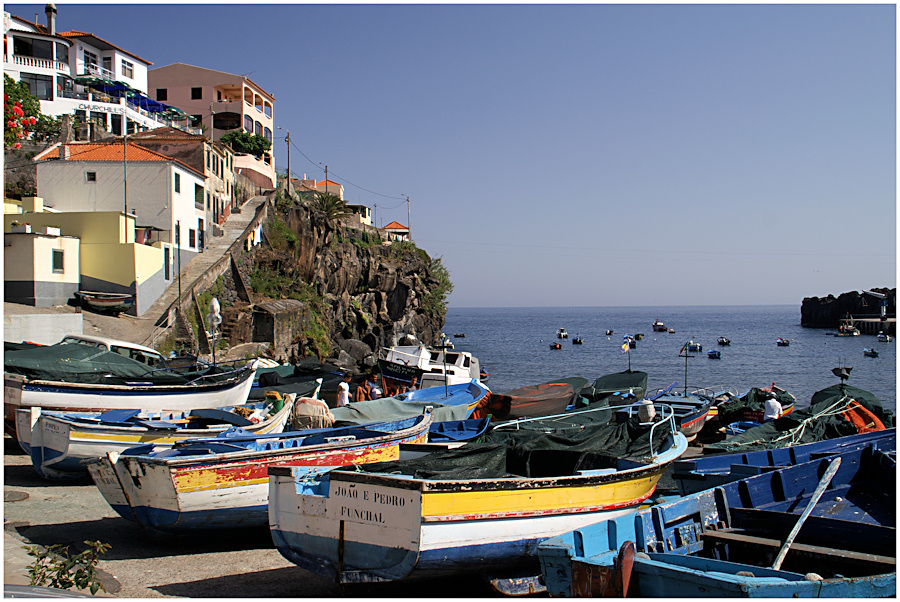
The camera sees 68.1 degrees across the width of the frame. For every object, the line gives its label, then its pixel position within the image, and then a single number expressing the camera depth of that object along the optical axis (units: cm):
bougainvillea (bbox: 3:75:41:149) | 3209
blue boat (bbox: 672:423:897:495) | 952
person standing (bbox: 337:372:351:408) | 1739
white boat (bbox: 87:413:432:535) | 914
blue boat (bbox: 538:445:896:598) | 575
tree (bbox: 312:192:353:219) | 5647
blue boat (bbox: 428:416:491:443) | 1343
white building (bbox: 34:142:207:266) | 3478
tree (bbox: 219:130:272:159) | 5762
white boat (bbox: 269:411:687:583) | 732
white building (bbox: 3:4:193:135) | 4888
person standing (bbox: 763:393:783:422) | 1814
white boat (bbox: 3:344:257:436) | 1498
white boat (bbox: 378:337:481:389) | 2769
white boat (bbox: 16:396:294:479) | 1188
